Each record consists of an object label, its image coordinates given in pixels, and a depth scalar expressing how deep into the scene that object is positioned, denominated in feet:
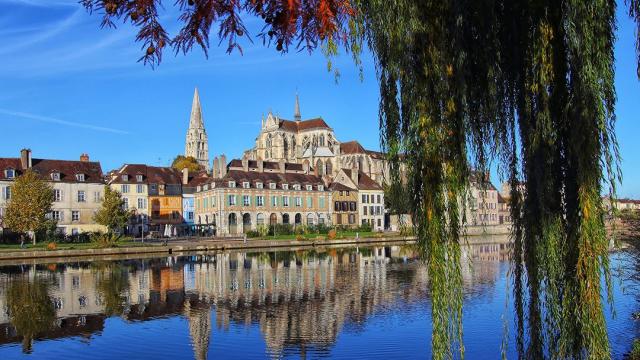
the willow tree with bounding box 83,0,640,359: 23.17
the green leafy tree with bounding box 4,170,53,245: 195.11
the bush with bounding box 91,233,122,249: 192.44
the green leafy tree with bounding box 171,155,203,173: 428.56
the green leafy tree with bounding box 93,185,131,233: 220.02
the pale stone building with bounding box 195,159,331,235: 283.38
